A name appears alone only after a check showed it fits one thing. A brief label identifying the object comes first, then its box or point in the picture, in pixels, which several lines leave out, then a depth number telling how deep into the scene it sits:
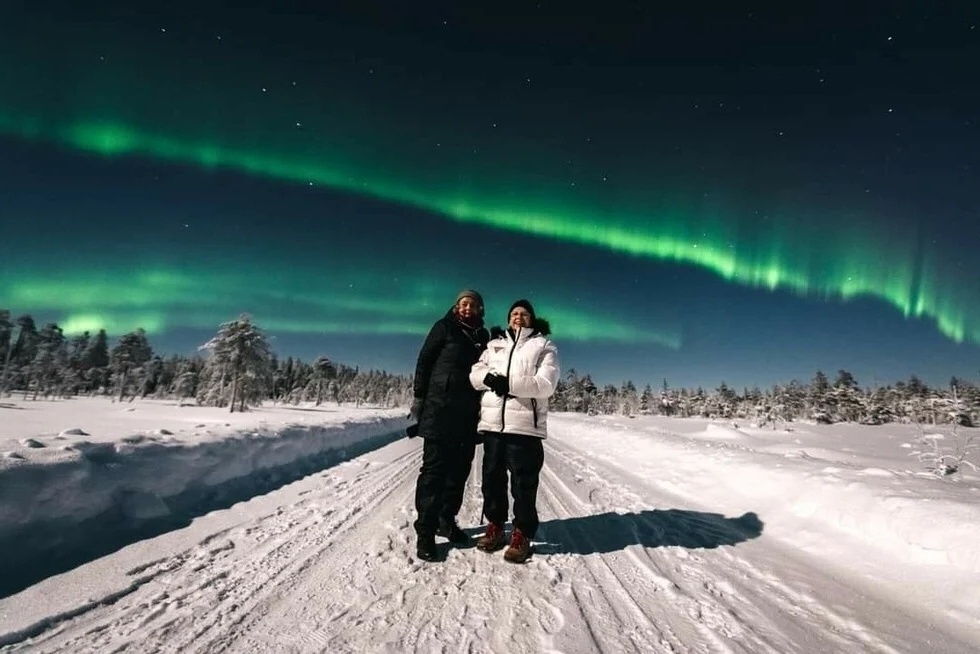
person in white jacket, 3.64
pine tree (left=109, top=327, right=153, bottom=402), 68.94
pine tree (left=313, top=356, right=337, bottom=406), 86.81
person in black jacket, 3.79
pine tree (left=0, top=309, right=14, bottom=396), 59.56
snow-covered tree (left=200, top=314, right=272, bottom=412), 41.47
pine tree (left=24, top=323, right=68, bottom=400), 64.38
